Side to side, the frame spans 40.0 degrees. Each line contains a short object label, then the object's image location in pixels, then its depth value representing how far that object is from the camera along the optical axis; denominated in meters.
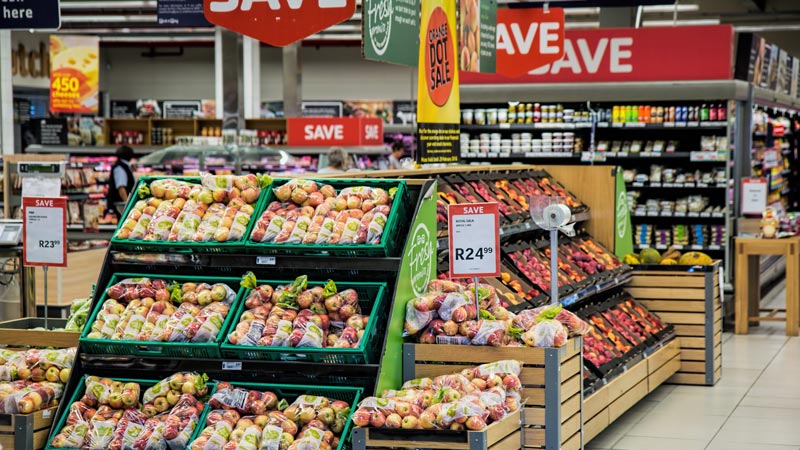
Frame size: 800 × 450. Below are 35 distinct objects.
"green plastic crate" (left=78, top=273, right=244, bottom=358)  4.46
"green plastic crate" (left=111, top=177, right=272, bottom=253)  4.71
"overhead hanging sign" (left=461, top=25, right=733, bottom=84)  10.91
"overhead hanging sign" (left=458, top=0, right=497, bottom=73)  7.71
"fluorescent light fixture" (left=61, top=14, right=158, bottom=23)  24.11
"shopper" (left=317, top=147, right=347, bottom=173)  11.73
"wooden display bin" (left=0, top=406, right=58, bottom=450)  4.32
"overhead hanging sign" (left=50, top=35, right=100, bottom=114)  18.81
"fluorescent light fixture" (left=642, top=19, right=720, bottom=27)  24.88
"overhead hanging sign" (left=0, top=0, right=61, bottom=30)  7.17
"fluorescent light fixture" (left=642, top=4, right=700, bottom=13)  22.88
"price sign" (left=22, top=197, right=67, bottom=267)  5.54
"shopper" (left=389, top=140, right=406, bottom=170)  16.95
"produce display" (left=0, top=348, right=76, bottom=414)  4.47
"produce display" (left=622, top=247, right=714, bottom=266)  8.20
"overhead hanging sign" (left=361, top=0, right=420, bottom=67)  5.40
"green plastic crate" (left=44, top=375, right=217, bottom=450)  4.37
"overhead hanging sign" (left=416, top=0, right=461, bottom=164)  6.82
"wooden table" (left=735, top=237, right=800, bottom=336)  10.04
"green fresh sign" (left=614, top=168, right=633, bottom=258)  8.14
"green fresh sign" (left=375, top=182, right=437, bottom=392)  4.49
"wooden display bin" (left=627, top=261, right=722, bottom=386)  7.98
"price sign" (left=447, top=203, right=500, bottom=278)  4.77
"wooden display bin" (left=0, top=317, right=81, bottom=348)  5.01
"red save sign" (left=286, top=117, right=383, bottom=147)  16.52
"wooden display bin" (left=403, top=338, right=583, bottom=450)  4.57
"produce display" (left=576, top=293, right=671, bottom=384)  6.34
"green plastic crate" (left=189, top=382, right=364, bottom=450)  4.30
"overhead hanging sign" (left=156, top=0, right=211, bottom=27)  14.48
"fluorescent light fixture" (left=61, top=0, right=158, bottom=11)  20.56
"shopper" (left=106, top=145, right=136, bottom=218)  12.70
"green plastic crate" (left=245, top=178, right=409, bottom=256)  4.54
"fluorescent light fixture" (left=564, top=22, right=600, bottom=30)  25.77
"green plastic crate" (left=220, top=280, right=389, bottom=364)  4.32
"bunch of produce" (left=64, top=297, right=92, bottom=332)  5.24
